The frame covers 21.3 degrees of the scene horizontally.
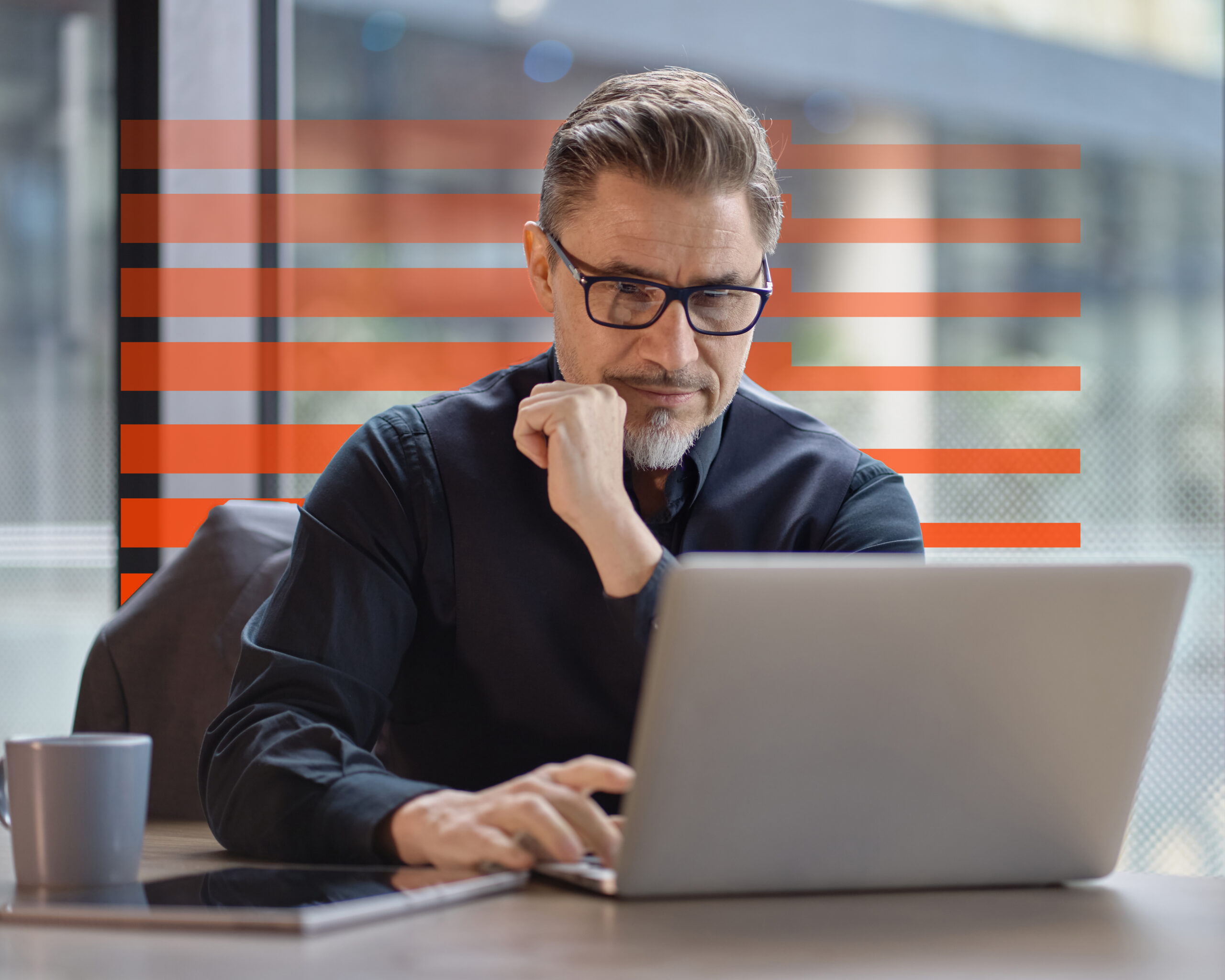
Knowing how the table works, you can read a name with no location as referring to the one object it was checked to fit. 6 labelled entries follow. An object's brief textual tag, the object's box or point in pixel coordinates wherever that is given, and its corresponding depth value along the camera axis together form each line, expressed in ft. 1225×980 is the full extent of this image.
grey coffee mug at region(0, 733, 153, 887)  6.60
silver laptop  6.26
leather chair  9.00
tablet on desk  6.26
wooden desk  6.05
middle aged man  7.86
